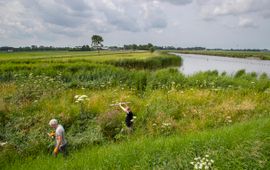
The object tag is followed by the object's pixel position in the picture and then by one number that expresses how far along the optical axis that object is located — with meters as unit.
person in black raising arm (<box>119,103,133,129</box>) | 7.86
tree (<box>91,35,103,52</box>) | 96.06
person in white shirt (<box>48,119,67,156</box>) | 6.36
